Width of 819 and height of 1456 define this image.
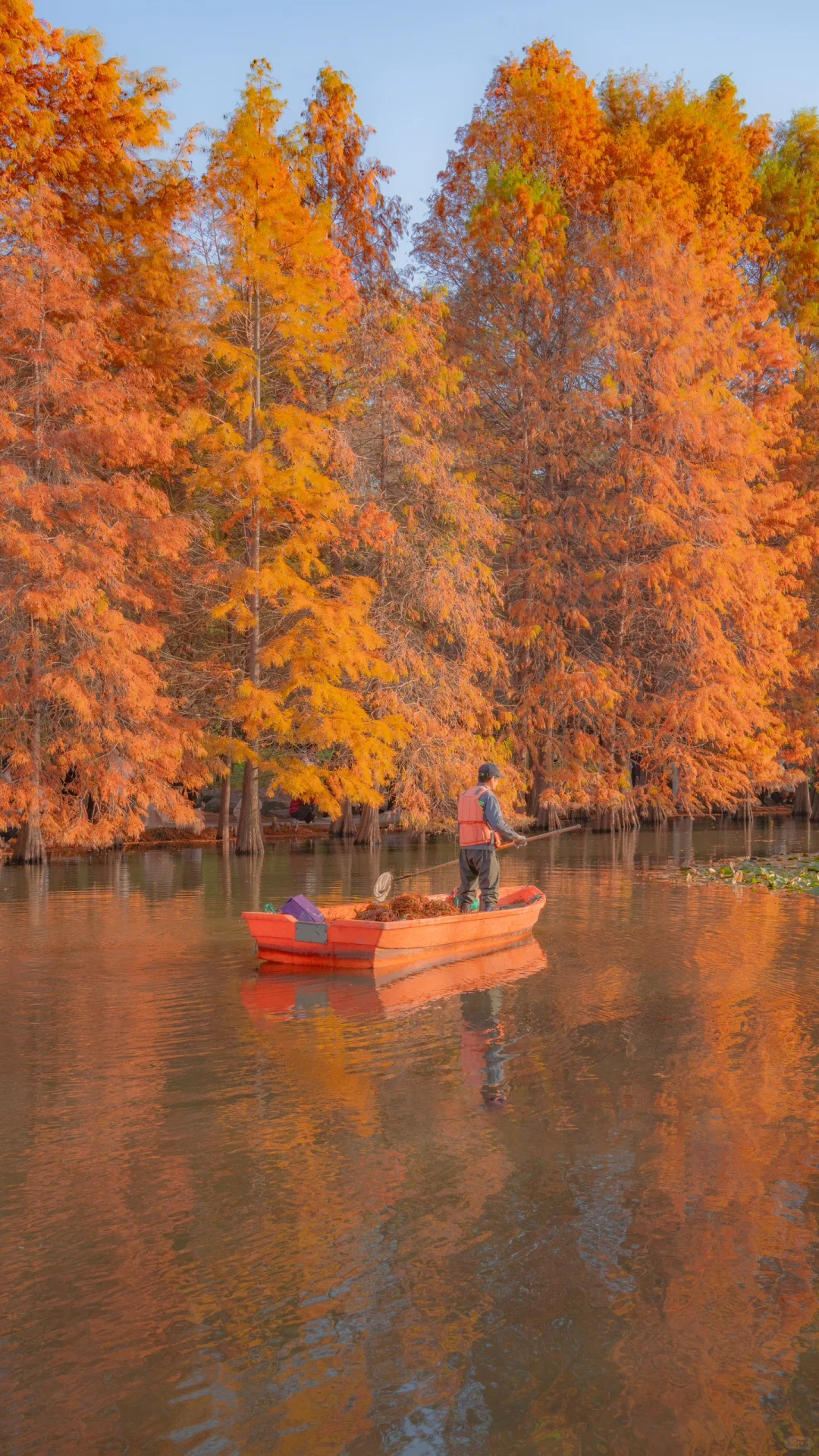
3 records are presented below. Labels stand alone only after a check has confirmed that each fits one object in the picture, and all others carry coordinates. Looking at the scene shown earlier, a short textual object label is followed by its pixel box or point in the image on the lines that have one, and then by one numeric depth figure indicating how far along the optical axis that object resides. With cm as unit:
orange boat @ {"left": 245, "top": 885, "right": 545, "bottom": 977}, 1416
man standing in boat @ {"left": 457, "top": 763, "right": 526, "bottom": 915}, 1620
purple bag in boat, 1445
